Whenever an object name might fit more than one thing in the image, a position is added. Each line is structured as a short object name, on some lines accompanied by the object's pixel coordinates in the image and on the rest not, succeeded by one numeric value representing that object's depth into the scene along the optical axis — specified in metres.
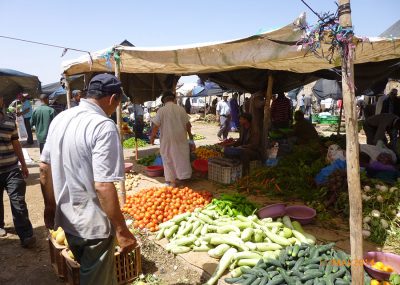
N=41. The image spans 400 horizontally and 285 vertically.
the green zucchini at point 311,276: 2.99
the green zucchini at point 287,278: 2.98
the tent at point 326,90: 16.76
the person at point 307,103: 25.56
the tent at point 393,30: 8.43
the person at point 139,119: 12.79
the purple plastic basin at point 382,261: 3.00
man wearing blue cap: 2.06
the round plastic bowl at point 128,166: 7.83
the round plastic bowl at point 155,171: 7.77
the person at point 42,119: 7.91
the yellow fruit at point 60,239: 3.42
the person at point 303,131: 8.15
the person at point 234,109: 14.99
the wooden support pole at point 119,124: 5.28
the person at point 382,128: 7.13
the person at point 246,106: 11.08
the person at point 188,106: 29.66
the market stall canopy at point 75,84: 11.26
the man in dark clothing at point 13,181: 4.23
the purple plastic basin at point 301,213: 4.67
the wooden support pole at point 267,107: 7.73
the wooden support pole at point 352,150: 2.26
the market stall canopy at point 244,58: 3.69
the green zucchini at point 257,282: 3.06
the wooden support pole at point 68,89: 7.91
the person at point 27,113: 12.74
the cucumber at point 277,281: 2.99
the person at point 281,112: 9.28
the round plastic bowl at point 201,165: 7.70
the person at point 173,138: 6.30
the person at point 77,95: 9.41
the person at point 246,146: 7.17
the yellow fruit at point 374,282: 2.89
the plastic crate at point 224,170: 6.93
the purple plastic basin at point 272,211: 4.64
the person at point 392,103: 11.04
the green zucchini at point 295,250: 3.39
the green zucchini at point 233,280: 3.24
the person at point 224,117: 13.76
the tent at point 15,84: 10.24
